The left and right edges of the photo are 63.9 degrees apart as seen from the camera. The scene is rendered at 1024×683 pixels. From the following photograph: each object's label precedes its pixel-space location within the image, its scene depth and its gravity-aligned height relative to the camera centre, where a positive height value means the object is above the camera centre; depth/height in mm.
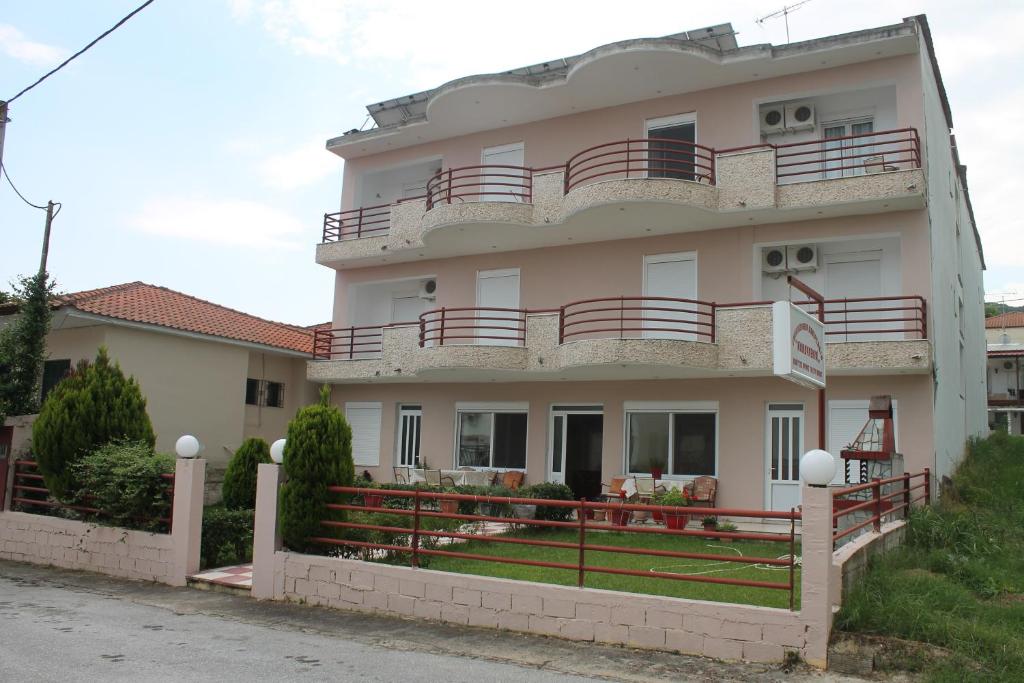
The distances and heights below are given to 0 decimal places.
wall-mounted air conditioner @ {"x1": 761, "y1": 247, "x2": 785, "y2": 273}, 17173 +4017
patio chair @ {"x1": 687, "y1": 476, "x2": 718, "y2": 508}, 16500 -834
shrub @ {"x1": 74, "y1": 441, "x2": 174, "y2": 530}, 11352 -759
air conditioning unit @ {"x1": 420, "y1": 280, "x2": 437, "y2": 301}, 21641 +3975
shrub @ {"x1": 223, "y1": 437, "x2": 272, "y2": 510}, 14602 -695
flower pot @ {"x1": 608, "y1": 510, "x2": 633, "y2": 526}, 15219 -1335
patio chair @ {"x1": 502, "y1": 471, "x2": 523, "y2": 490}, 18859 -839
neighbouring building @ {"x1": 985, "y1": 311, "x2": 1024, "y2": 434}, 42375 +3827
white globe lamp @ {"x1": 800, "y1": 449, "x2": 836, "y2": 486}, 7074 -131
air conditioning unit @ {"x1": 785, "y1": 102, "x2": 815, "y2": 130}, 17297 +7060
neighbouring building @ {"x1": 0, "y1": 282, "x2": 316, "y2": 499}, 18453 +1797
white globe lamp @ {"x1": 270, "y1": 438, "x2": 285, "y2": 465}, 10125 -194
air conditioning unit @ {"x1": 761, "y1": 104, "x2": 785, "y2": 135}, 17625 +7092
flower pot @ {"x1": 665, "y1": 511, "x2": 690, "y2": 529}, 13798 -1226
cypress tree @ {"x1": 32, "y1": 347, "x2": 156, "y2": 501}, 12266 +144
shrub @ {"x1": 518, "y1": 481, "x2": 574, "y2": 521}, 15172 -953
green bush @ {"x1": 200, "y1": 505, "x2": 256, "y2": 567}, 11391 -1435
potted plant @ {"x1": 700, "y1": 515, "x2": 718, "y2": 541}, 14831 -1341
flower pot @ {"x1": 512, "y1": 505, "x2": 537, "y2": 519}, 14641 -1201
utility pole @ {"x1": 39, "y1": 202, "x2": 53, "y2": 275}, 22562 +5292
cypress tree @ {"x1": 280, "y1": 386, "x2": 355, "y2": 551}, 9773 -400
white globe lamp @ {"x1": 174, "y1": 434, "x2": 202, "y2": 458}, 11086 -184
